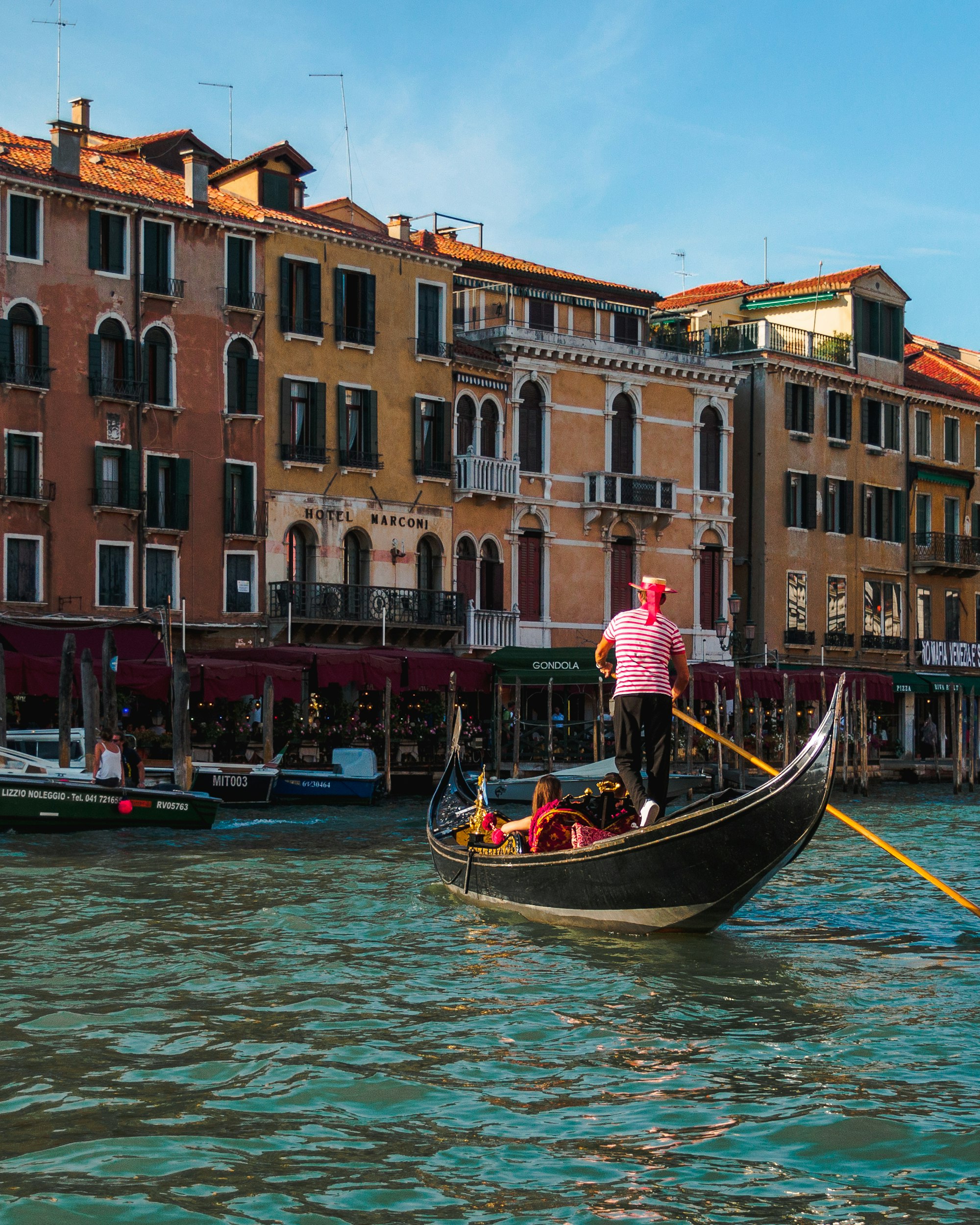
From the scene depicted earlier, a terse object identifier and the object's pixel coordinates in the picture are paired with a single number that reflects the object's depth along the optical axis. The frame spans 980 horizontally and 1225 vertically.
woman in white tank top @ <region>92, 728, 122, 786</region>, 20.17
